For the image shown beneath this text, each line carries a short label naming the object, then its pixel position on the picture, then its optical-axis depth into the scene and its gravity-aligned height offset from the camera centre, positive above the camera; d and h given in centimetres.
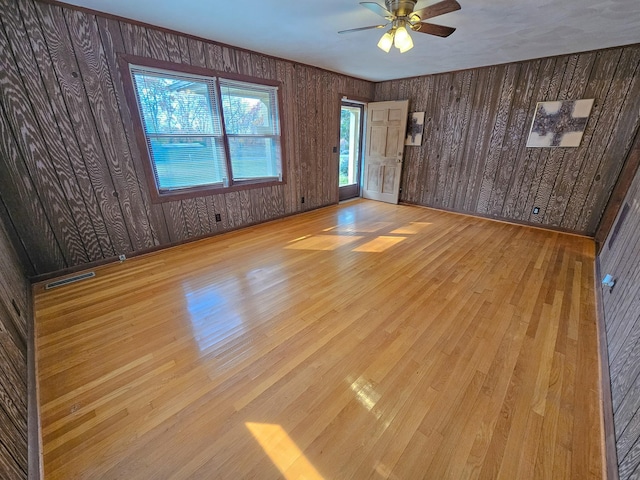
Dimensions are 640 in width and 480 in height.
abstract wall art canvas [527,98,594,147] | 353 +29
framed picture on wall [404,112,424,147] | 500 +29
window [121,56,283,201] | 289 +20
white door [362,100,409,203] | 511 -9
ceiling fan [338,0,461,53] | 191 +95
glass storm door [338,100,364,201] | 555 -14
